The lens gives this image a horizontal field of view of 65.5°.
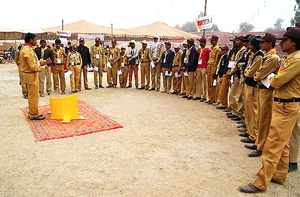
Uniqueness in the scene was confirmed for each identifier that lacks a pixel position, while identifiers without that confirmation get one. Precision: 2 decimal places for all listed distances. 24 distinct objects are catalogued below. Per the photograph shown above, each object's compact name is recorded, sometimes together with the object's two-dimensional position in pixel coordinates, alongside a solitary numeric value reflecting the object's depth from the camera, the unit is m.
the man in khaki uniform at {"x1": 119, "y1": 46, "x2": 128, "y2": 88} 10.27
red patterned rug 4.87
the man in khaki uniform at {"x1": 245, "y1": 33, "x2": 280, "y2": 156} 3.58
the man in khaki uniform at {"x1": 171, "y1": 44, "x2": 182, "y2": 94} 8.93
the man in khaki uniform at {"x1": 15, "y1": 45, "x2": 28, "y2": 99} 8.26
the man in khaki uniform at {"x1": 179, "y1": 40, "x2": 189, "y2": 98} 8.61
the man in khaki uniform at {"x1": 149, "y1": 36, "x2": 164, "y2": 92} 9.56
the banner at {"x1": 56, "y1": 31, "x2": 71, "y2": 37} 17.36
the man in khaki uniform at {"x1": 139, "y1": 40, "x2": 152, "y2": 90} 9.93
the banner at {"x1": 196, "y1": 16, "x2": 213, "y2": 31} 9.14
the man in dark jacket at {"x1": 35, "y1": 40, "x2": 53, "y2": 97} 8.48
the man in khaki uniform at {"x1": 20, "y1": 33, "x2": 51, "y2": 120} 5.48
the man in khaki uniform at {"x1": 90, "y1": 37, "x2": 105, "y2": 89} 10.09
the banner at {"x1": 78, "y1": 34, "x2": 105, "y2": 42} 19.19
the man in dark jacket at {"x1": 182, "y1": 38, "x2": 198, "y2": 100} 8.15
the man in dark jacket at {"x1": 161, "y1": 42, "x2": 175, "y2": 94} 9.07
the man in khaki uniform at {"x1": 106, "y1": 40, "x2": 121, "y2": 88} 10.26
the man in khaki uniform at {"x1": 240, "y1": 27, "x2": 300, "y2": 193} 2.79
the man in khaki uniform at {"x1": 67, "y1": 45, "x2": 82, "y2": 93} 9.21
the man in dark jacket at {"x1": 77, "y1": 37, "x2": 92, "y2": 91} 9.61
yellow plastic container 5.70
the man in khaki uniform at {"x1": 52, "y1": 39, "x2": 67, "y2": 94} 8.88
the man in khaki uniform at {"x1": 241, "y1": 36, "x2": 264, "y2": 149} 4.18
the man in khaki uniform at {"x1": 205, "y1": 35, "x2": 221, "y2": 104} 7.48
